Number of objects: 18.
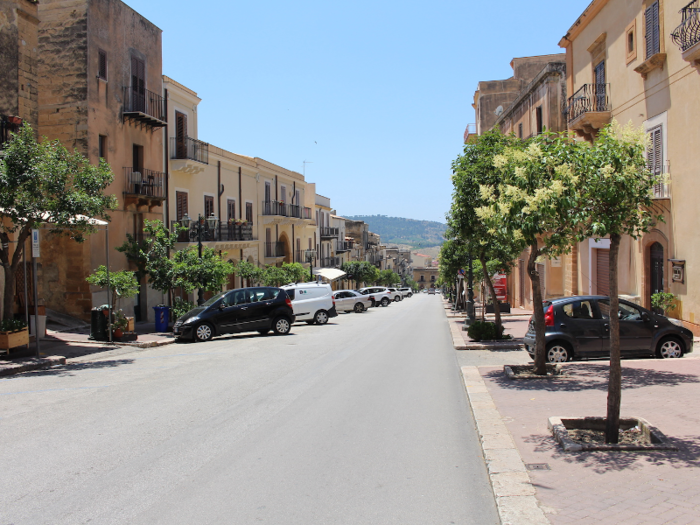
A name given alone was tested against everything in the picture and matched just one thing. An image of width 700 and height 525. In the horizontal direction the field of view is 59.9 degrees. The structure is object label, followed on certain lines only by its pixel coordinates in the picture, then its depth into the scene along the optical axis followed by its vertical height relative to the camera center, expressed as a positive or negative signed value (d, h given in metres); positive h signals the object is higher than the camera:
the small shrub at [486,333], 17.66 -1.64
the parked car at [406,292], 90.84 -2.35
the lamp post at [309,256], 41.07 +1.54
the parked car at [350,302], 42.06 -1.66
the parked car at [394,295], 58.31 -1.81
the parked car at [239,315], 18.98 -1.16
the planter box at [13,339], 13.30 -1.27
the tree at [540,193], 6.71 +0.95
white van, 26.80 -1.01
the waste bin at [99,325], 17.64 -1.28
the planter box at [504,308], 34.72 -1.83
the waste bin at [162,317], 21.05 -1.28
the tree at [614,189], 6.46 +0.95
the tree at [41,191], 13.07 +2.00
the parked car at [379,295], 52.03 -1.46
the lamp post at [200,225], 22.05 +2.04
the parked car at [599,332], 12.48 -1.17
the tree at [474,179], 12.45 +2.01
